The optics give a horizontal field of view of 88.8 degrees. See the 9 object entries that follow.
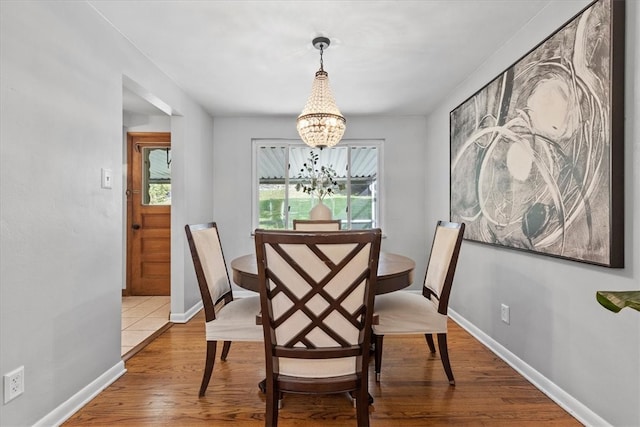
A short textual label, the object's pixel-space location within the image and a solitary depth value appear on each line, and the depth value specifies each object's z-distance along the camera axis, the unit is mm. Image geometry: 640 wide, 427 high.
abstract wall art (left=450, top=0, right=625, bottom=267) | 1529
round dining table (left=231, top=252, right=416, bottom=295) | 1767
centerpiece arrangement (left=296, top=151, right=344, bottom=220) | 4292
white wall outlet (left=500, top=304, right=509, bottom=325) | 2406
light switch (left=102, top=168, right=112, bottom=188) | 2078
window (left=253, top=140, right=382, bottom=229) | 4422
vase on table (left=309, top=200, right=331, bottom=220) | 3236
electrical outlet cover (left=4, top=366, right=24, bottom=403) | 1415
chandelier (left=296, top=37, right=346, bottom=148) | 2418
